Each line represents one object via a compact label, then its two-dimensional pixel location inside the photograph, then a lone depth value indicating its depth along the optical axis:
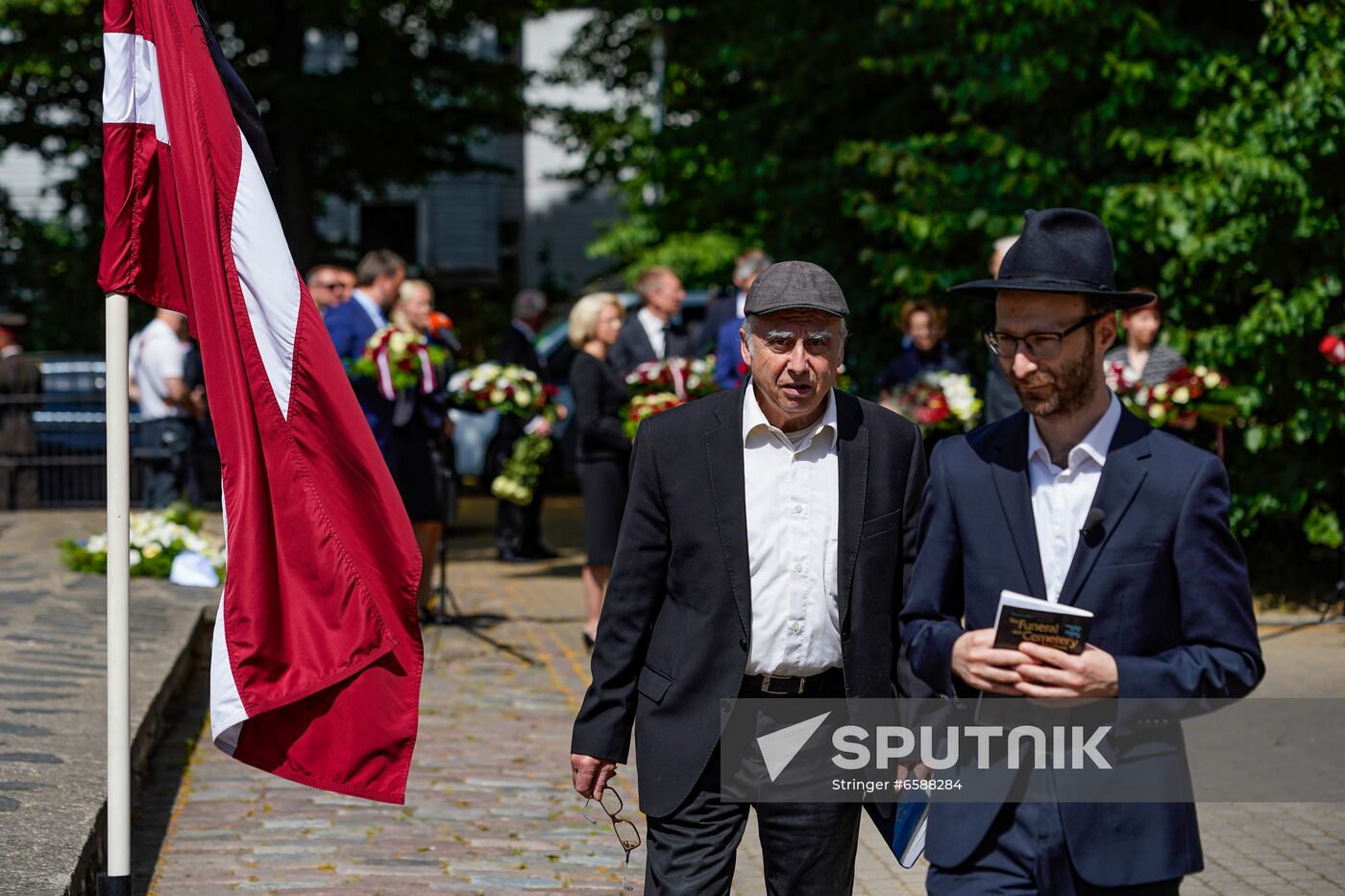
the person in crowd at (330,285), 12.91
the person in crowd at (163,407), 15.67
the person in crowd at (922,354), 11.69
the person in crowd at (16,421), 18.78
